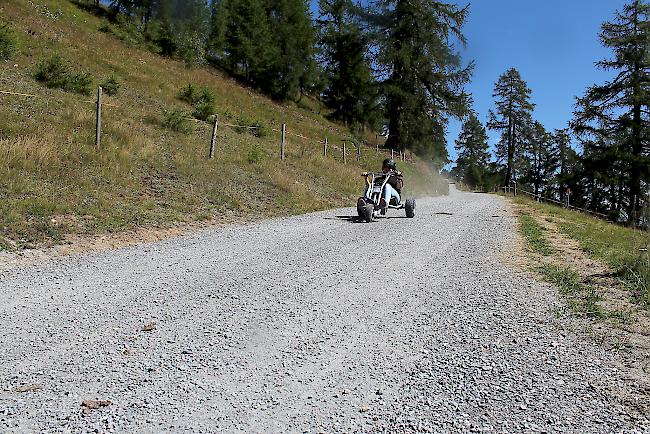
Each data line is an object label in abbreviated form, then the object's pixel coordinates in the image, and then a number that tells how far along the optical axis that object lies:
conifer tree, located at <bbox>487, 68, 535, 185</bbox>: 51.69
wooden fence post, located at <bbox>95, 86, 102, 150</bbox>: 12.42
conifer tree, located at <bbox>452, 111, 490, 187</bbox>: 80.88
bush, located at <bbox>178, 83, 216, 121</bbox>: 21.75
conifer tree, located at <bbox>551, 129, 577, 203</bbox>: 60.88
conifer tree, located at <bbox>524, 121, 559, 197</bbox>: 62.91
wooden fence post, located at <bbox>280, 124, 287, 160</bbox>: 19.02
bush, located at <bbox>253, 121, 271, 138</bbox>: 22.58
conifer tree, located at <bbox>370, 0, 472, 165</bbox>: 32.41
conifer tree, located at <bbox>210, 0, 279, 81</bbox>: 45.72
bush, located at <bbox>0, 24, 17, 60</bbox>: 18.12
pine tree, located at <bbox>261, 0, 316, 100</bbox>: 46.44
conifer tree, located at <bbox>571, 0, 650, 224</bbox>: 26.75
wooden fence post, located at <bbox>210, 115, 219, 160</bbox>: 15.48
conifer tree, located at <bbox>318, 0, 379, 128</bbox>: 51.17
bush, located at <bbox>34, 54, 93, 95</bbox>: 17.23
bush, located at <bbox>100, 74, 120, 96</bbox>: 19.84
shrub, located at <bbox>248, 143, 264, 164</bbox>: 16.64
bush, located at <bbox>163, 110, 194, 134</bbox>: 17.33
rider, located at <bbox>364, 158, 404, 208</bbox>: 12.52
